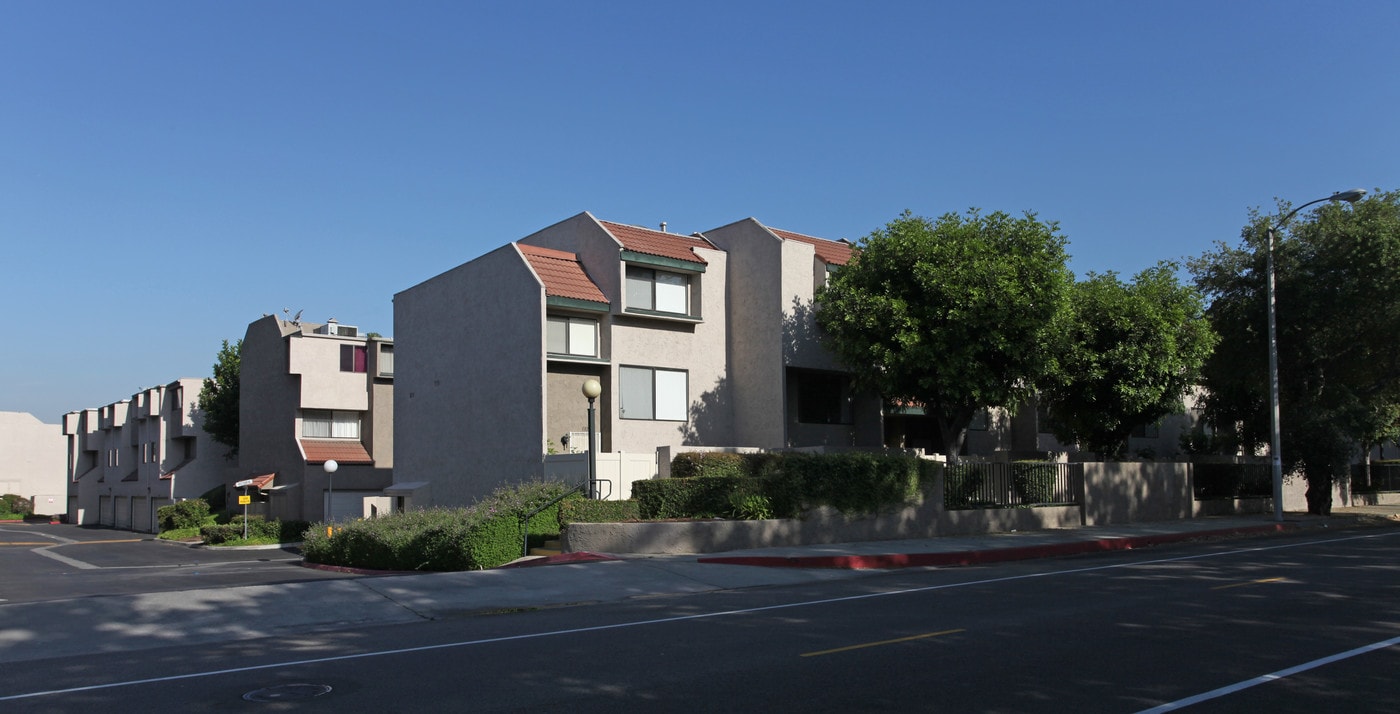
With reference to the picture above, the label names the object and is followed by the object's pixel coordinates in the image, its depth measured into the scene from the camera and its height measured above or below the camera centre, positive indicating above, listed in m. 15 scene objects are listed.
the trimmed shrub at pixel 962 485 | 24.69 -1.16
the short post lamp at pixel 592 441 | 21.02 -0.04
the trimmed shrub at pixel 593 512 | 20.61 -1.48
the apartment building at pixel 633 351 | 28.45 +2.55
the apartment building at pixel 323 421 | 45.34 +0.90
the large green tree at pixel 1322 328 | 29.41 +3.25
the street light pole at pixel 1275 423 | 28.59 +0.34
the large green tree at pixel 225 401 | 56.12 +2.21
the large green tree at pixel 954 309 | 26.03 +3.28
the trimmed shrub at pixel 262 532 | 45.59 -4.03
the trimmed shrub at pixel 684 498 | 21.58 -1.25
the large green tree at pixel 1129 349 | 28.66 +2.43
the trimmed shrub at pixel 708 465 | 23.44 -0.62
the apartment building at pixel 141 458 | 59.81 -1.07
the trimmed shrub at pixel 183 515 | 53.81 -3.85
